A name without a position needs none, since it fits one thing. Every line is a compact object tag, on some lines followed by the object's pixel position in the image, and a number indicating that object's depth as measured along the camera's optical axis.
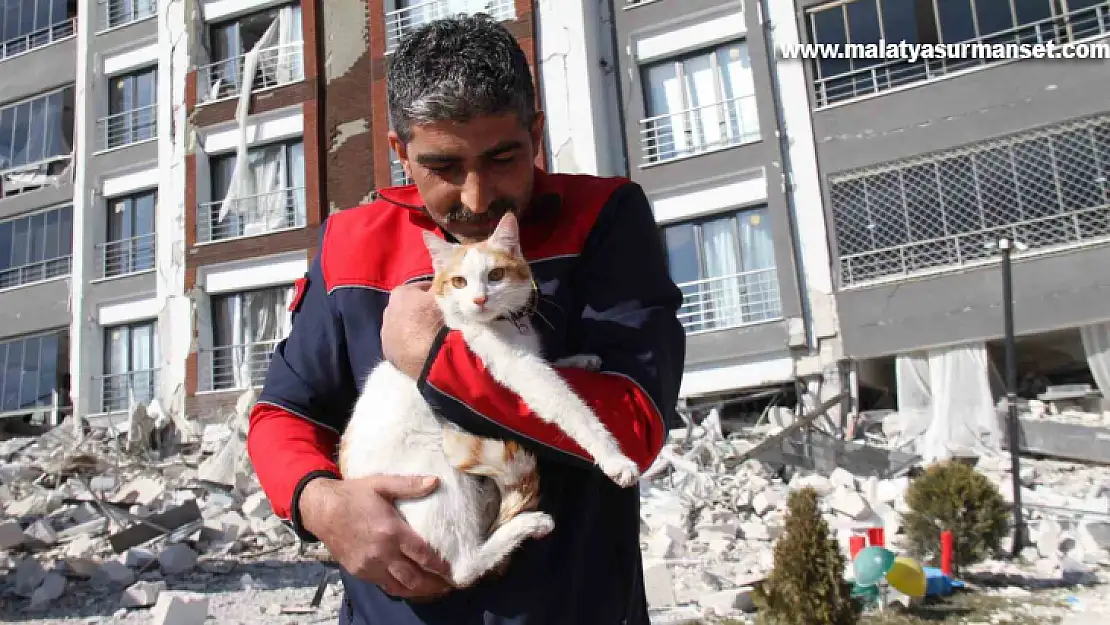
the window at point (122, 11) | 22.94
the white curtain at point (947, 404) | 13.39
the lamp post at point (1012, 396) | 9.84
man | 1.71
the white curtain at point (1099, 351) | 13.52
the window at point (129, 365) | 21.45
